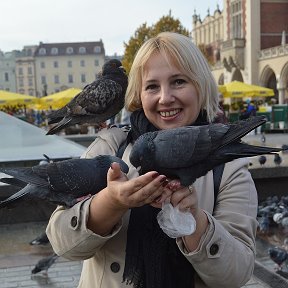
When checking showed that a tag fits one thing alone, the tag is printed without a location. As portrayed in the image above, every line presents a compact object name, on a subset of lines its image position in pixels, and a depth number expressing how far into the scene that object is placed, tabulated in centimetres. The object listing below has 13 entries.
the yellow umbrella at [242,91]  2378
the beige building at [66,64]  10962
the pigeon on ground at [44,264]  456
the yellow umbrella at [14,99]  2321
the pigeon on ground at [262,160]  698
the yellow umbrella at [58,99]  2392
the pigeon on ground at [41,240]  545
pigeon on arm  172
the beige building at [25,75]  11394
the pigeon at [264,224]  577
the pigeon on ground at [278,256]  444
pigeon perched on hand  150
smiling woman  160
